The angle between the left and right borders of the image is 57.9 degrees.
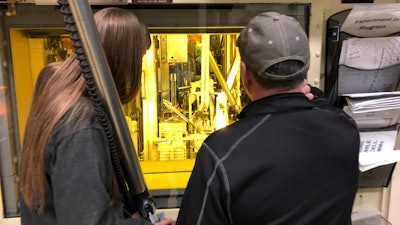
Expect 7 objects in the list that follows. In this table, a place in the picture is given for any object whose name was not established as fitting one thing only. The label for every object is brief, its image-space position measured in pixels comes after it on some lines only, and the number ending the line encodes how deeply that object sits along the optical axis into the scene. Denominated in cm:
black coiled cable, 67
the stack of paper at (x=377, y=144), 157
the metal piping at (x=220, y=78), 184
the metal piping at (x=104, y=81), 66
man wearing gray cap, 84
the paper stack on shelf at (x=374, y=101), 146
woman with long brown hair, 80
